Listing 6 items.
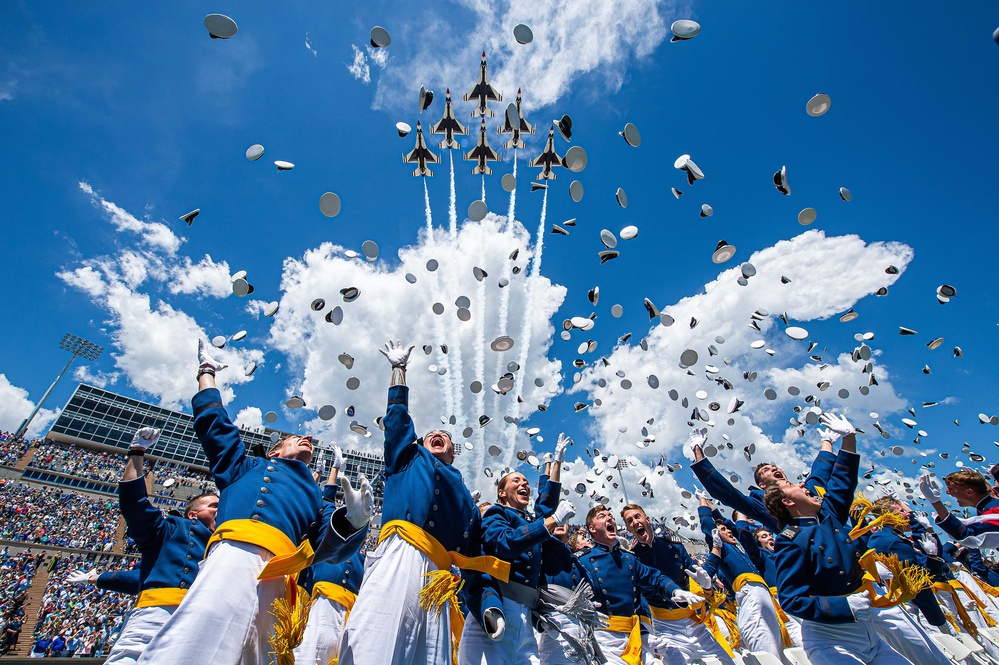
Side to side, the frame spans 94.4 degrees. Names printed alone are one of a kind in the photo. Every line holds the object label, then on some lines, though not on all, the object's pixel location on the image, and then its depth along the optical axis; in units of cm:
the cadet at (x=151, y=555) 441
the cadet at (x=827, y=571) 434
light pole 6831
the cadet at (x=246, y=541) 301
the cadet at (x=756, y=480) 522
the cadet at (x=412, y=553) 324
